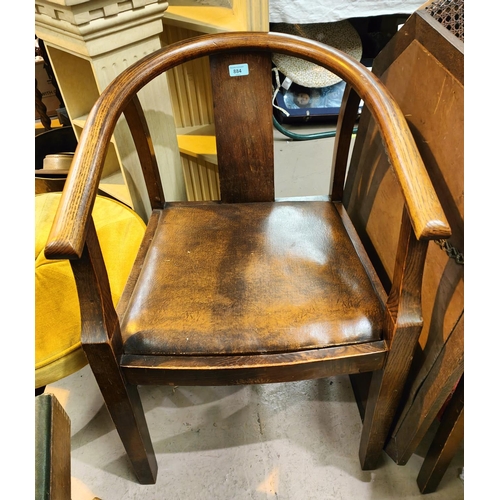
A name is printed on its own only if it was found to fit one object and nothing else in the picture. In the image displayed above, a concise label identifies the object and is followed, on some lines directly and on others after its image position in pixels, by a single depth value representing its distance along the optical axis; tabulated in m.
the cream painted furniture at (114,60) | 0.91
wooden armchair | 0.67
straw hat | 1.60
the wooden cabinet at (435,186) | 0.71
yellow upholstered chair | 0.90
